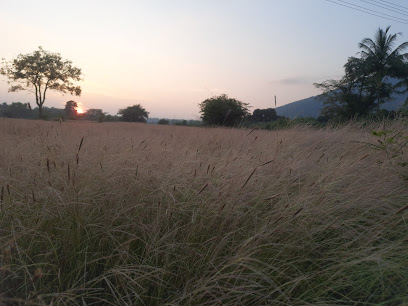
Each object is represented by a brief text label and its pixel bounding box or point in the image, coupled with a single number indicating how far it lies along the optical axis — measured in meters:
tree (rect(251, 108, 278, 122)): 26.67
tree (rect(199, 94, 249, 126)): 22.12
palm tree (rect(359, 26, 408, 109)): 27.00
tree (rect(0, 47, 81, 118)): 25.94
